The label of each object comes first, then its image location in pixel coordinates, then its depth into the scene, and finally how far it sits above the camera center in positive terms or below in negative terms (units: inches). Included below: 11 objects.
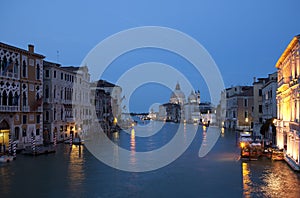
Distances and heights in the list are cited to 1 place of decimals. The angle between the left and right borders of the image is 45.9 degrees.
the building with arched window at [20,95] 1189.7 +62.4
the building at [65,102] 1561.3 +49.0
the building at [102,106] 2353.6 +38.5
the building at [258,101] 2295.8 +67.1
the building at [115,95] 3410.4 +184.7
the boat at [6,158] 982.9 -130.7
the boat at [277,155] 1029.8 -130.2
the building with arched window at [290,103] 863.7 +23.7
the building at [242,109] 2768.2 +18.3
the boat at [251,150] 1071.0 -119.1
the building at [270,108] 1497.3 +17.1
